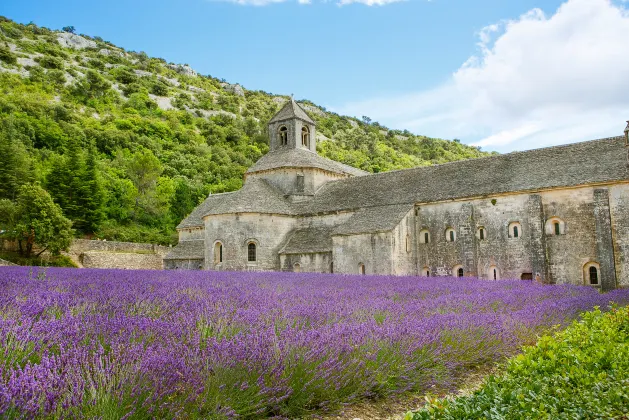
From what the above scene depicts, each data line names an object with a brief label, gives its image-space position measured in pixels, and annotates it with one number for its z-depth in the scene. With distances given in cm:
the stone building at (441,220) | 2508
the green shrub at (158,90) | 11162
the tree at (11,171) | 4334
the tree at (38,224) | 3475
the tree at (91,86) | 9281
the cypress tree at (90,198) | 4428
